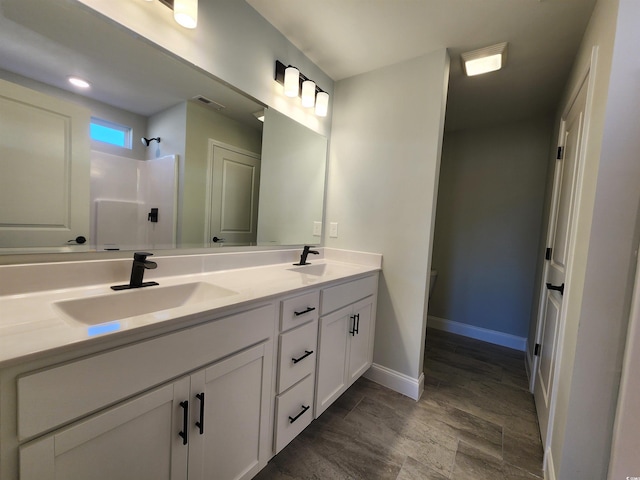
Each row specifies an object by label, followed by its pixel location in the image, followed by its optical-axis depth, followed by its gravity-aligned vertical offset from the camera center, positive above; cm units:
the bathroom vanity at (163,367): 56 -44
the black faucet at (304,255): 182 -22
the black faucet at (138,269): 100 -22
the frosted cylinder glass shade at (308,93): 181 +91
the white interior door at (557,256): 137 -9
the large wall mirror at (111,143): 86 +29
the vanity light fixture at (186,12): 111 +87
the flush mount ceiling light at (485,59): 163 +115
